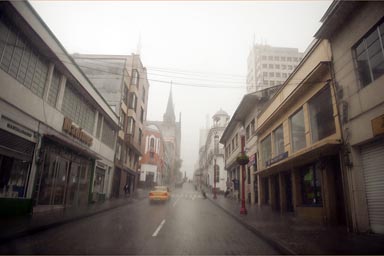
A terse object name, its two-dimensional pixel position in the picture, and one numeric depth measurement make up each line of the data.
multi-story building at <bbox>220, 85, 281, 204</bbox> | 22.02
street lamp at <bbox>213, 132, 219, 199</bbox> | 53.99
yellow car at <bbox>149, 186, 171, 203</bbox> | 22.95
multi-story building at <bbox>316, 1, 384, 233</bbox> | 8.00
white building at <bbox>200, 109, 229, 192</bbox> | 51.39
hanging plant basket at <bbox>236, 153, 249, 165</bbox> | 15.31
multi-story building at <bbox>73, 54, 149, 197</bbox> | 26.91
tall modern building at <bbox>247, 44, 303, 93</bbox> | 81.56
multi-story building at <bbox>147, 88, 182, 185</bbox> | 92.83
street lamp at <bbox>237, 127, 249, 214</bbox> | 15.30
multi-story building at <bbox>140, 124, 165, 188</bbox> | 55.12
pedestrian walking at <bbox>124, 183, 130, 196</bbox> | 27.92
